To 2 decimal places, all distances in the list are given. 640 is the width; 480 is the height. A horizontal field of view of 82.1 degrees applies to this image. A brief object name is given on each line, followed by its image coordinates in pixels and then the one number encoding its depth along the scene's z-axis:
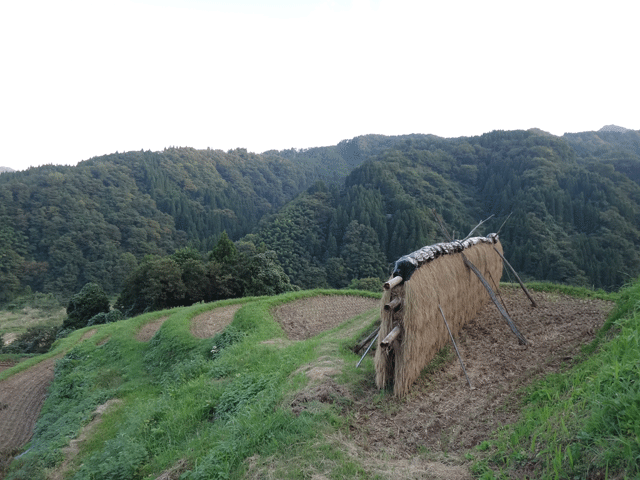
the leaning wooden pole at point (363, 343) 8.40
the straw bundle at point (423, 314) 6.14
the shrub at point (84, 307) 27.31
